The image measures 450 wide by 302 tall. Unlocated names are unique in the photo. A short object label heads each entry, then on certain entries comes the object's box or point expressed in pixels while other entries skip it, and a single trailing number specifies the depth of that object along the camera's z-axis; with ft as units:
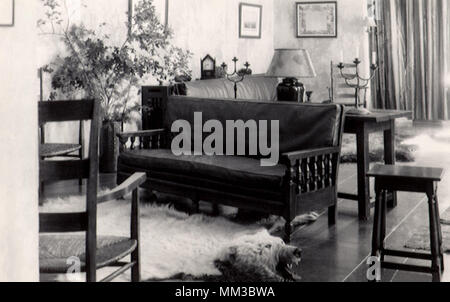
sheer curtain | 36.09
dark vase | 22.88
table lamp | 17.88
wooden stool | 10.97
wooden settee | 14.25
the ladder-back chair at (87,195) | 7.25
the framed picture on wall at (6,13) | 5.33
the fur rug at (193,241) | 11.93
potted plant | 21.57
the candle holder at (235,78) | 24.75
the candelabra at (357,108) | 16.52
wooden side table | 16.06
